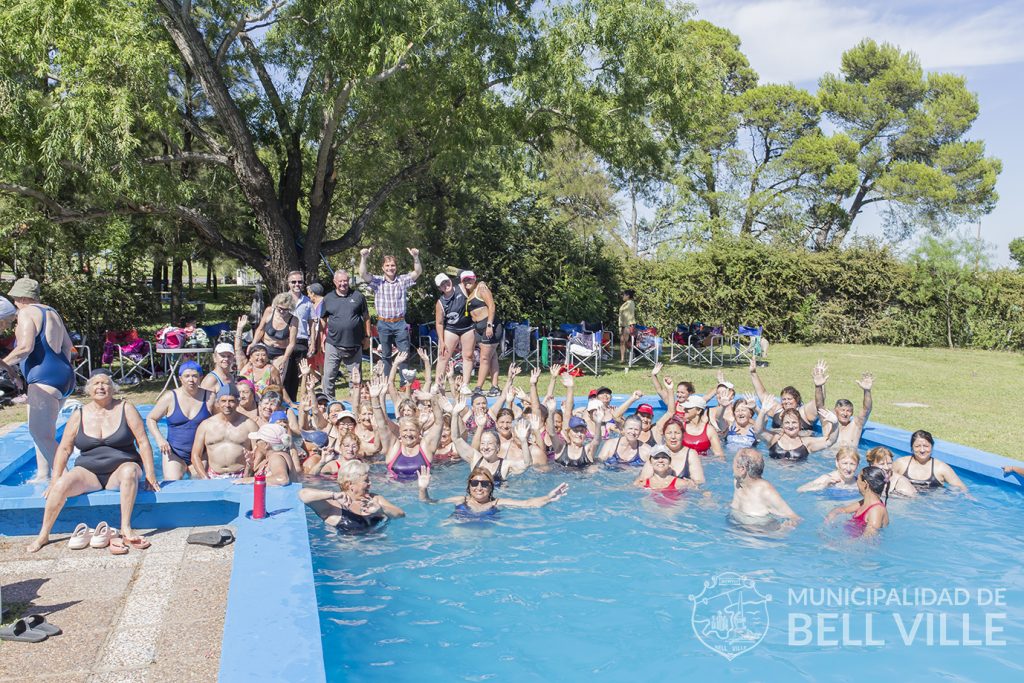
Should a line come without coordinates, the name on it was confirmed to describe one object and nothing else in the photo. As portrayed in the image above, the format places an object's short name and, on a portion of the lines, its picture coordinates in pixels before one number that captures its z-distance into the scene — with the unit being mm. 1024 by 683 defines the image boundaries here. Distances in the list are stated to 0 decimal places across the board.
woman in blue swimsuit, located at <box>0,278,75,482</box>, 6195
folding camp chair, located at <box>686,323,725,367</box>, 17078
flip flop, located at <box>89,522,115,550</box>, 5320
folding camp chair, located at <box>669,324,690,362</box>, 17453
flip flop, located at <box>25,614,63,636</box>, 4066
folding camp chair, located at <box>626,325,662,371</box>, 15729
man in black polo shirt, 10312
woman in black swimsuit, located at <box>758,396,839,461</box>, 9070
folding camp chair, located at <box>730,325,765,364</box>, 17234
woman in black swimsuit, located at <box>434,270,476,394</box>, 11188
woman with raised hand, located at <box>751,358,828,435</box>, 9203
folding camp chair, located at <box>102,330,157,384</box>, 13297
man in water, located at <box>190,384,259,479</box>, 6930
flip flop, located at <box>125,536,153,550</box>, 5387
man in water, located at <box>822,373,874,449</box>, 9031
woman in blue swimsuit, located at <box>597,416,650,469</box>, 8722
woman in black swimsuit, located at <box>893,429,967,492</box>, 7754
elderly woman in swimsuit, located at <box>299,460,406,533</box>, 6301
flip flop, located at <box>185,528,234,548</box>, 5368
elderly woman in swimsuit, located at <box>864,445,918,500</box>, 7316
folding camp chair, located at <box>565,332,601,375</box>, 14445
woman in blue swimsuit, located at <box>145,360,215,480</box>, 6863
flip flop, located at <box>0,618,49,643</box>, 3992
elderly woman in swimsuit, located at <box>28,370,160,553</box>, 5621
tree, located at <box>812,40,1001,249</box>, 30141
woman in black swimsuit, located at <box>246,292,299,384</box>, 9844
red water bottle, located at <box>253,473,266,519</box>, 5395
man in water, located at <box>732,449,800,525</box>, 6715
